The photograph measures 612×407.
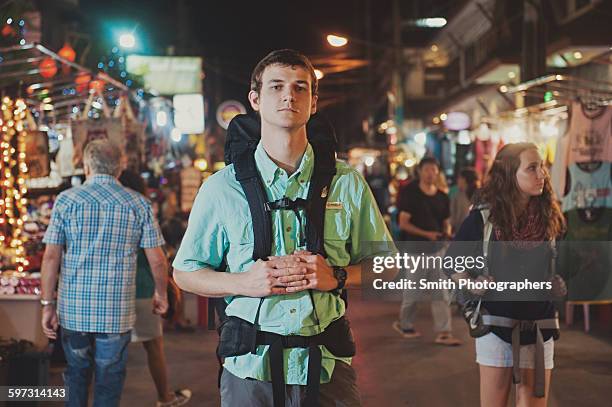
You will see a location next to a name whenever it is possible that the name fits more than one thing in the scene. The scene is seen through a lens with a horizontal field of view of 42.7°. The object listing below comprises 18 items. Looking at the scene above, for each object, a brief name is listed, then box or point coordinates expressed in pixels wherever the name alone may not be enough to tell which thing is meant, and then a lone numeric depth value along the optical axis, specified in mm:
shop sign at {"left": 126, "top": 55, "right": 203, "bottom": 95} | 27562
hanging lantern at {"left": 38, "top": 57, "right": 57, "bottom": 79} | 8669
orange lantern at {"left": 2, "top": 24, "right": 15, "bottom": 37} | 7781
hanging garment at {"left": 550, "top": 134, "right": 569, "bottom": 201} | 9570
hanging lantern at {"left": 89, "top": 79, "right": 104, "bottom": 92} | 10439
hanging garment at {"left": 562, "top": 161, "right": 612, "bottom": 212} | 9172
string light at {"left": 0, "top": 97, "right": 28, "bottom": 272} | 8344
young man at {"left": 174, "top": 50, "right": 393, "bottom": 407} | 2883
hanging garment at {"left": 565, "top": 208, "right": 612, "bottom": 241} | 9141
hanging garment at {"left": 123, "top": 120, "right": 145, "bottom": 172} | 11273
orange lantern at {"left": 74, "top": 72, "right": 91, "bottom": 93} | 9638
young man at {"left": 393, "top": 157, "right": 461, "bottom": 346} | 9539
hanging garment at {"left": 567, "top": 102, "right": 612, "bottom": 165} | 9242
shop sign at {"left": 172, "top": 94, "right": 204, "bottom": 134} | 23791
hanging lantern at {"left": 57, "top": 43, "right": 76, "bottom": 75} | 9562
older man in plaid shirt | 5066
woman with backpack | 4344
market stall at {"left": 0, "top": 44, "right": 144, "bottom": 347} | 6934
